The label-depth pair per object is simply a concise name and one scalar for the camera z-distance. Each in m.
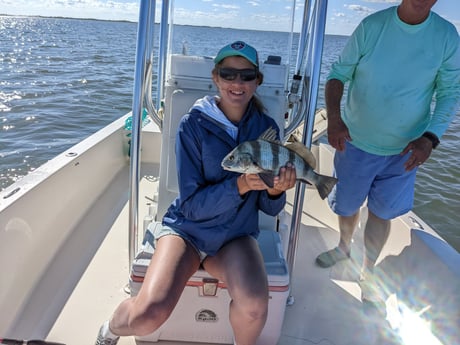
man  2.24
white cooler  1.99
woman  1.79
